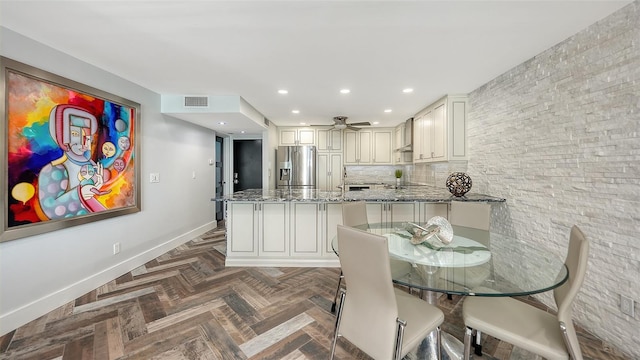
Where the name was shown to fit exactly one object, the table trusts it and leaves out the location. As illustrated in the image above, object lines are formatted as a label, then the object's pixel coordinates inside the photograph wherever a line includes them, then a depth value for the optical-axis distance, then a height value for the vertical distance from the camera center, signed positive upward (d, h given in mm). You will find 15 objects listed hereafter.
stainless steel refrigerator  5508 +317
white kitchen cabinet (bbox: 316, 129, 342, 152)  5738 +945
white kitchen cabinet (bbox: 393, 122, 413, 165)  5145 +671
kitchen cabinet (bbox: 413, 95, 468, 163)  3381 +744
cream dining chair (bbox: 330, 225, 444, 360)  1150 -699
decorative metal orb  2918 -57
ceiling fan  4479 +1033
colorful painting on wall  1865 +237
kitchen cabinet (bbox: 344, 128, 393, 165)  5773 +778
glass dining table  1200 -521
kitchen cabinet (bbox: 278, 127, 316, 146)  5750 +1034
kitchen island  3086 -627
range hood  4684 +862
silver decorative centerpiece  1642 -376
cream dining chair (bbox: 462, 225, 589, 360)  1090 -757
